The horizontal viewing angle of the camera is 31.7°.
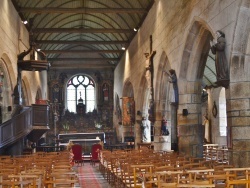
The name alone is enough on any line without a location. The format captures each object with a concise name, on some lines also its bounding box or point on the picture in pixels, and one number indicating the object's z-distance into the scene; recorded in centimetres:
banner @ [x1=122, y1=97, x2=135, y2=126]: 2800
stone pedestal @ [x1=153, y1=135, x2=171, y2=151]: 2098
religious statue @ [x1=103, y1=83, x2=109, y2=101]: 4156
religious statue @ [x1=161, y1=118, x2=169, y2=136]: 2005
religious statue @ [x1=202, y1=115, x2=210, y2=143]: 2529
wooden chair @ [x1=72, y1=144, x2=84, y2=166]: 2364
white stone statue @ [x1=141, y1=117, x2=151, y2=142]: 2628
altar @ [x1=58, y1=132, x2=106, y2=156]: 3282
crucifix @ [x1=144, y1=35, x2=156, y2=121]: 2170
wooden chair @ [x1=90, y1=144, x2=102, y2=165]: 2408
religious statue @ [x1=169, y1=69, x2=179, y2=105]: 1683
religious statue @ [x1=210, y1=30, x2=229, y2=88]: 1130
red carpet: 1381
